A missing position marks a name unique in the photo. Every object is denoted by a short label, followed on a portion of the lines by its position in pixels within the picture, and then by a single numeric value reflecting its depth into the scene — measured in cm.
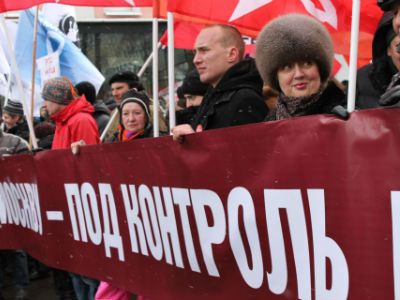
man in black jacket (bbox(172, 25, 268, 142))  334
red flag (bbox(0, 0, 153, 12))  500
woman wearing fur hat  291
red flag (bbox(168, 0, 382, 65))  432
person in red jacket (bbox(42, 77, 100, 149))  535
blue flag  728
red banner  210
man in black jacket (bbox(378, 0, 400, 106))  202
